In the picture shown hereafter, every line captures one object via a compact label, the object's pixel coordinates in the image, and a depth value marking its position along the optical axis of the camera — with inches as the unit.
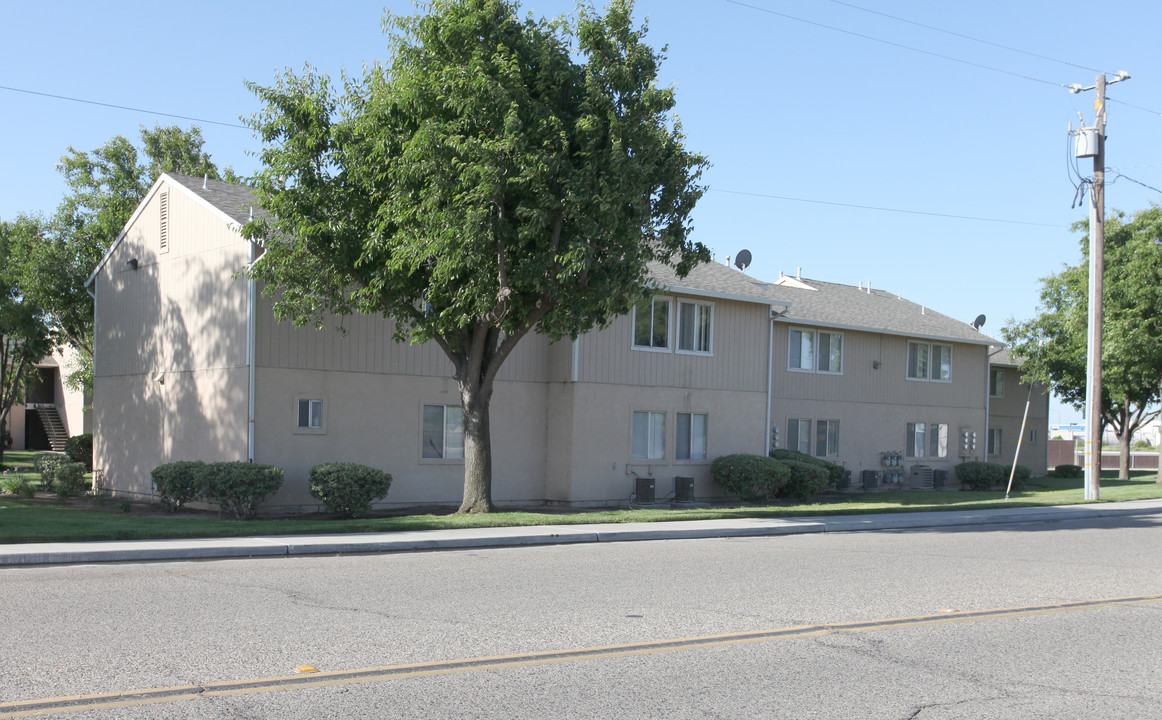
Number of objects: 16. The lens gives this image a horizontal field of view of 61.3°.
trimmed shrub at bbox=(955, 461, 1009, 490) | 1285.7
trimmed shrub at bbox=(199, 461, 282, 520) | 705.6
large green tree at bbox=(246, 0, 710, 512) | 607.8
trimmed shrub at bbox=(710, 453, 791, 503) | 952.9
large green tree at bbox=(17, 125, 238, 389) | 1101.7
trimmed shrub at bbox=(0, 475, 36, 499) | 852.6
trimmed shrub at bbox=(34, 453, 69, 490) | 883.4
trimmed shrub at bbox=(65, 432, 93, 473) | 1182.3
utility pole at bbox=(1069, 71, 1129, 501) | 1015.0
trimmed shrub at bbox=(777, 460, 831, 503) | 1003.9
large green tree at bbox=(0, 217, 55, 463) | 1106.1
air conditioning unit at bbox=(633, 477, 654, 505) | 925.8
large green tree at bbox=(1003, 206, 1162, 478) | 1285.7
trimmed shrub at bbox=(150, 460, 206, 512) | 749.9
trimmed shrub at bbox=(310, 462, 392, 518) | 727.7
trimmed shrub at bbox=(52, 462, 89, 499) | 852.0
